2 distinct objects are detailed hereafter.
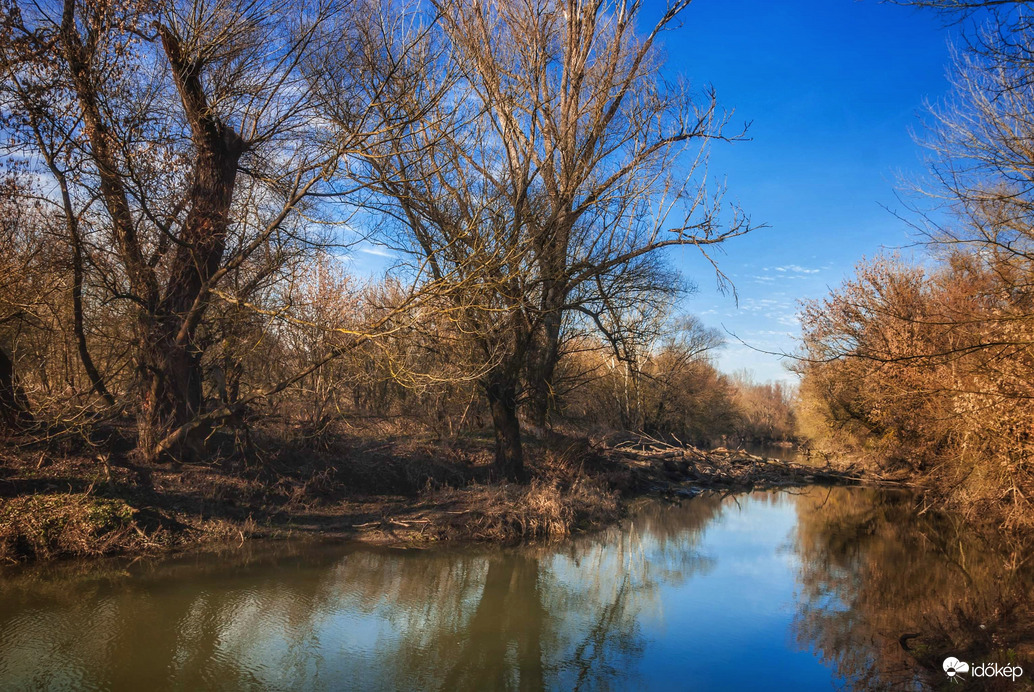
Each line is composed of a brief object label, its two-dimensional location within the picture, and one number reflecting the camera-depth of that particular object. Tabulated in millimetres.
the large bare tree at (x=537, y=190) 10688
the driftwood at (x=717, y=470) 18891
